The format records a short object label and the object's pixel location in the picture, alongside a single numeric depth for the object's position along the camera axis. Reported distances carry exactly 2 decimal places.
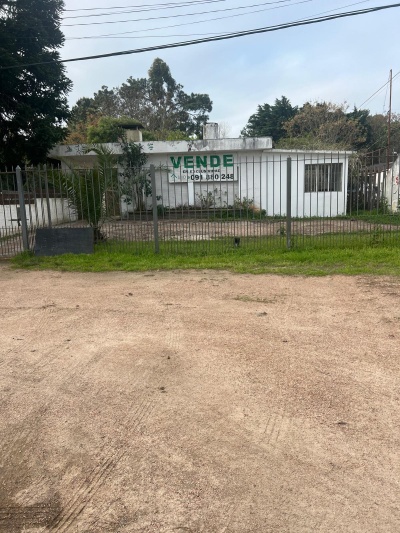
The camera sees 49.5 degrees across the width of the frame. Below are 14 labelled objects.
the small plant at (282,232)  9.83
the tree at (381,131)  32.78
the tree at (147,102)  41.25
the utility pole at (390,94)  23.85
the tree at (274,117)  38.53
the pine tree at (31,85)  17.44
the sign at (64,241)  9.67
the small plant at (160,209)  16.33
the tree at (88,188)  9.95
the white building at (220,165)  17.81
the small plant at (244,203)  17.66
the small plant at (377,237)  9.38
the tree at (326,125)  28.05
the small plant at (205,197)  17.86
